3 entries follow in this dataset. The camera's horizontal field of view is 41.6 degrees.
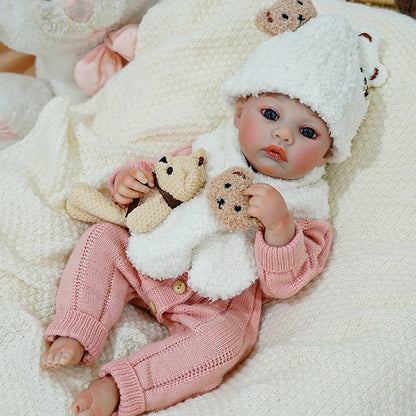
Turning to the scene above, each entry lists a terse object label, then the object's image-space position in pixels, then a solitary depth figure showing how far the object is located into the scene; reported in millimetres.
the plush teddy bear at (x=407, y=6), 1332
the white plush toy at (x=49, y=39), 1332
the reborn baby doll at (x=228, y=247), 981
